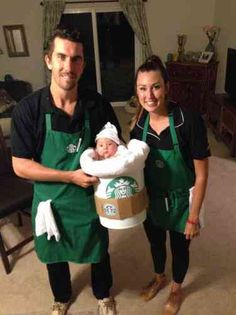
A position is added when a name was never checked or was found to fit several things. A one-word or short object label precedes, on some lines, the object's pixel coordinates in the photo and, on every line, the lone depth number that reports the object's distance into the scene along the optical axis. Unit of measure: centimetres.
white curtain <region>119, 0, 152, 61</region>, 443
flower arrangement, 434
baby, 117
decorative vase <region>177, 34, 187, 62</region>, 435
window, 459
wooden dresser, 412
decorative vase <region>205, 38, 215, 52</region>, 434
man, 113
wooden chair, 184
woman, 118
